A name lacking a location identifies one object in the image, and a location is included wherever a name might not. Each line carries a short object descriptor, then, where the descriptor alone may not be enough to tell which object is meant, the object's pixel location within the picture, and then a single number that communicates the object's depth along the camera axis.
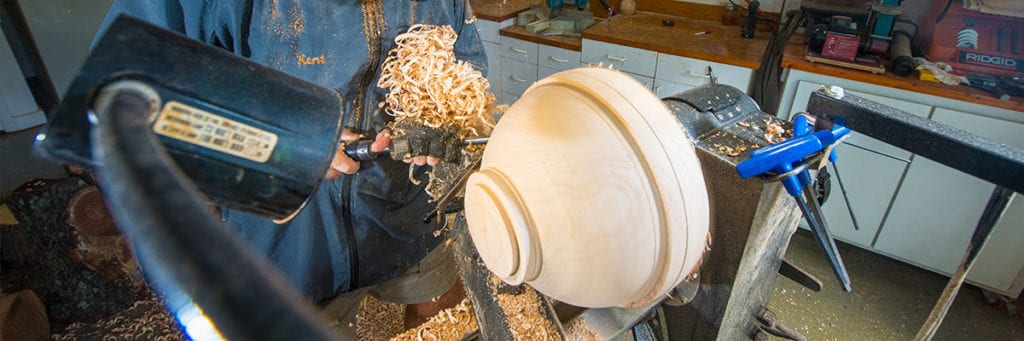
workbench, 2.28
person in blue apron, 1.26
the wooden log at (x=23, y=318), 2.00
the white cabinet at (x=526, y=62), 3.43
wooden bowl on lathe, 0.63
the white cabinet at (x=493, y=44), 3.72
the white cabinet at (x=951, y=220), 2.33
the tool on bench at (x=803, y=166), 0.77
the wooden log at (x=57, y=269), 2.27
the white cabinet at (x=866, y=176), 2.54
